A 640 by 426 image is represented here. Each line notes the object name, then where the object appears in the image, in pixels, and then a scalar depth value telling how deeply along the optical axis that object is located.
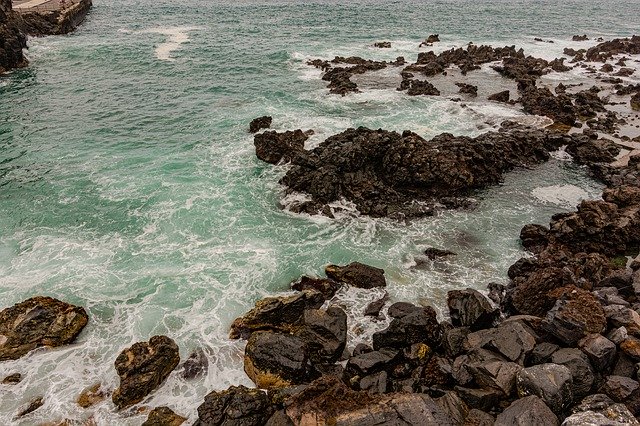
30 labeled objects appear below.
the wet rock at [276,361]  14.91
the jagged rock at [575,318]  14.02
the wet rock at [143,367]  14.80
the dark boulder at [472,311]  16.97
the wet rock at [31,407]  14.38
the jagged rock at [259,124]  38.31
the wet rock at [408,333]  15.99
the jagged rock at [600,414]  10.51
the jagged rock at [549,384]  11.73
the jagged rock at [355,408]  10.96
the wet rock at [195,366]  15.99
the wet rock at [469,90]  48.55
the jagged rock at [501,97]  46.16
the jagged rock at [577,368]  12.22
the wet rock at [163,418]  13.87
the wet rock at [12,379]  15.55
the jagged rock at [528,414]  10.98
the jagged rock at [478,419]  11.78
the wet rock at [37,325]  16.98
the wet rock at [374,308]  18.59
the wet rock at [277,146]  32.97
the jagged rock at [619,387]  11.68
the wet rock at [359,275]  20.27
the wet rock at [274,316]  17.73
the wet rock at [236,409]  12.91
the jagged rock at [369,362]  14.85
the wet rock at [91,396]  14.79
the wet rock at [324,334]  15.88
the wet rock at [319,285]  19.92
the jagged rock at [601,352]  13.02
